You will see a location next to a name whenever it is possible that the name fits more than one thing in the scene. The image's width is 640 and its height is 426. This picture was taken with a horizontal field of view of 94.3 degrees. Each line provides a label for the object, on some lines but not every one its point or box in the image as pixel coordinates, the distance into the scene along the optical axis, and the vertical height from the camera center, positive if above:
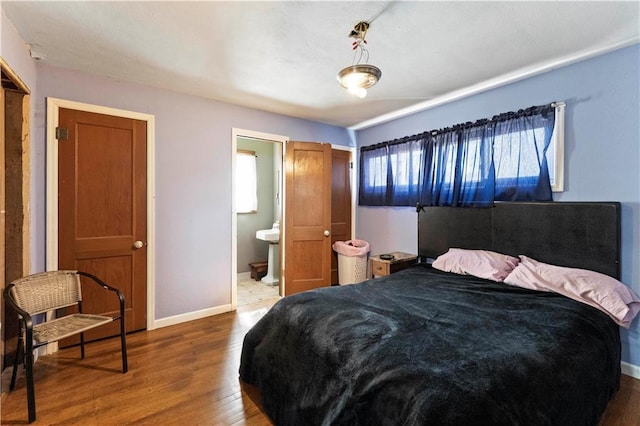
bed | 1.19 -0.67
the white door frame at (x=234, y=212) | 3.61 -0.02
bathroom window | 5.10 +0.49
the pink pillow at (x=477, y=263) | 2.63 -0.49
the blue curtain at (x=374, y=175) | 4.17 +0.52
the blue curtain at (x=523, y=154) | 2.60 +0.54
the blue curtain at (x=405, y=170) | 3.69 +0.53
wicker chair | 1.78 -0.73
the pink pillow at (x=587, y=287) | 2.01 -0.56
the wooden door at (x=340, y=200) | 4.55 +0.17
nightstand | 3.42 -0.63
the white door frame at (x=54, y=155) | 2.56 +0.48
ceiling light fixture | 1.84 +0.86
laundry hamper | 4.21 -0.73
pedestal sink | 4.82 -0.87
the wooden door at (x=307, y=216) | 3.97 -0.07
